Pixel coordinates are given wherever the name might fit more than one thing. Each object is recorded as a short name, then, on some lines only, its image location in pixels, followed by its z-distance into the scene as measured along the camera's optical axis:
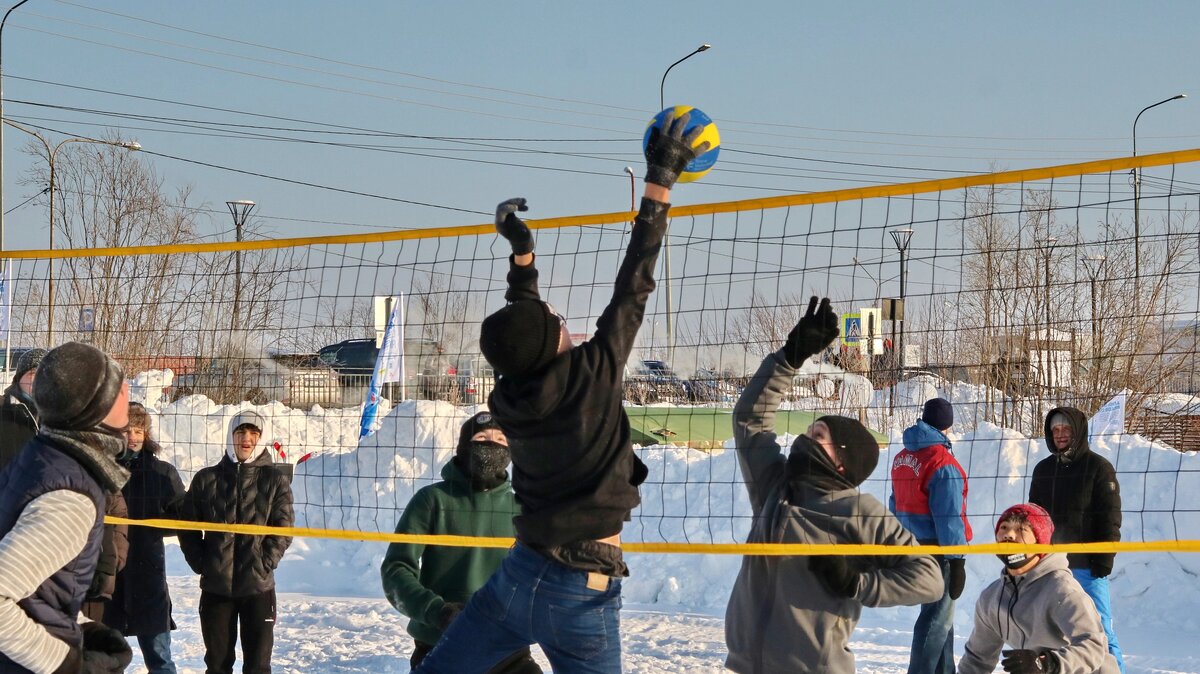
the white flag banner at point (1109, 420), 18.81
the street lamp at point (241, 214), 66.86
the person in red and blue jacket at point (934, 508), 12.12
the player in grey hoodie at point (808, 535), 8.37
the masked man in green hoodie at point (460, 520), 10.20
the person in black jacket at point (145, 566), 12.42
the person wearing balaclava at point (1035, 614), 9.00
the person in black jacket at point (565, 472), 6.72
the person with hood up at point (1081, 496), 11.95
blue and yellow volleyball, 7.71
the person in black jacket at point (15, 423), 11.30
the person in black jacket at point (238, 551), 12.12
